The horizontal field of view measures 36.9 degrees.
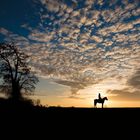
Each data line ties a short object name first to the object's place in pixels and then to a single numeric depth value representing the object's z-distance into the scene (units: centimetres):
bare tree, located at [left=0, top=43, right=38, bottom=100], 3213
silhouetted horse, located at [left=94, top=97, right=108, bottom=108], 2547
